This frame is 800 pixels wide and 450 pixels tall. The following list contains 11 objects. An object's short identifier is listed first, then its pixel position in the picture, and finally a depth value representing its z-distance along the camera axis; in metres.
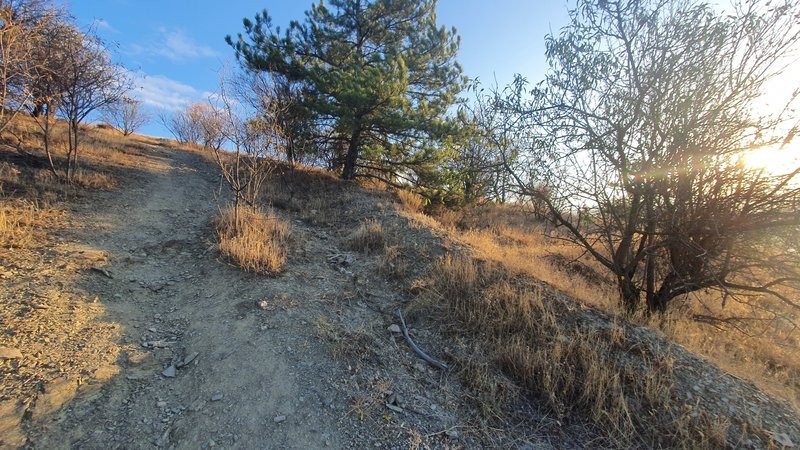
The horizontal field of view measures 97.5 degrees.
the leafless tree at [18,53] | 4.76
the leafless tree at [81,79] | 6.87
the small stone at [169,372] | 3.09
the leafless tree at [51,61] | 6.48
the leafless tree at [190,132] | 27.03
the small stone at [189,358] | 3.25
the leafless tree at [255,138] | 6.43
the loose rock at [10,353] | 2.81
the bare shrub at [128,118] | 22.84
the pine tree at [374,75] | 9.15
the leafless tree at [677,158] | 4.18
